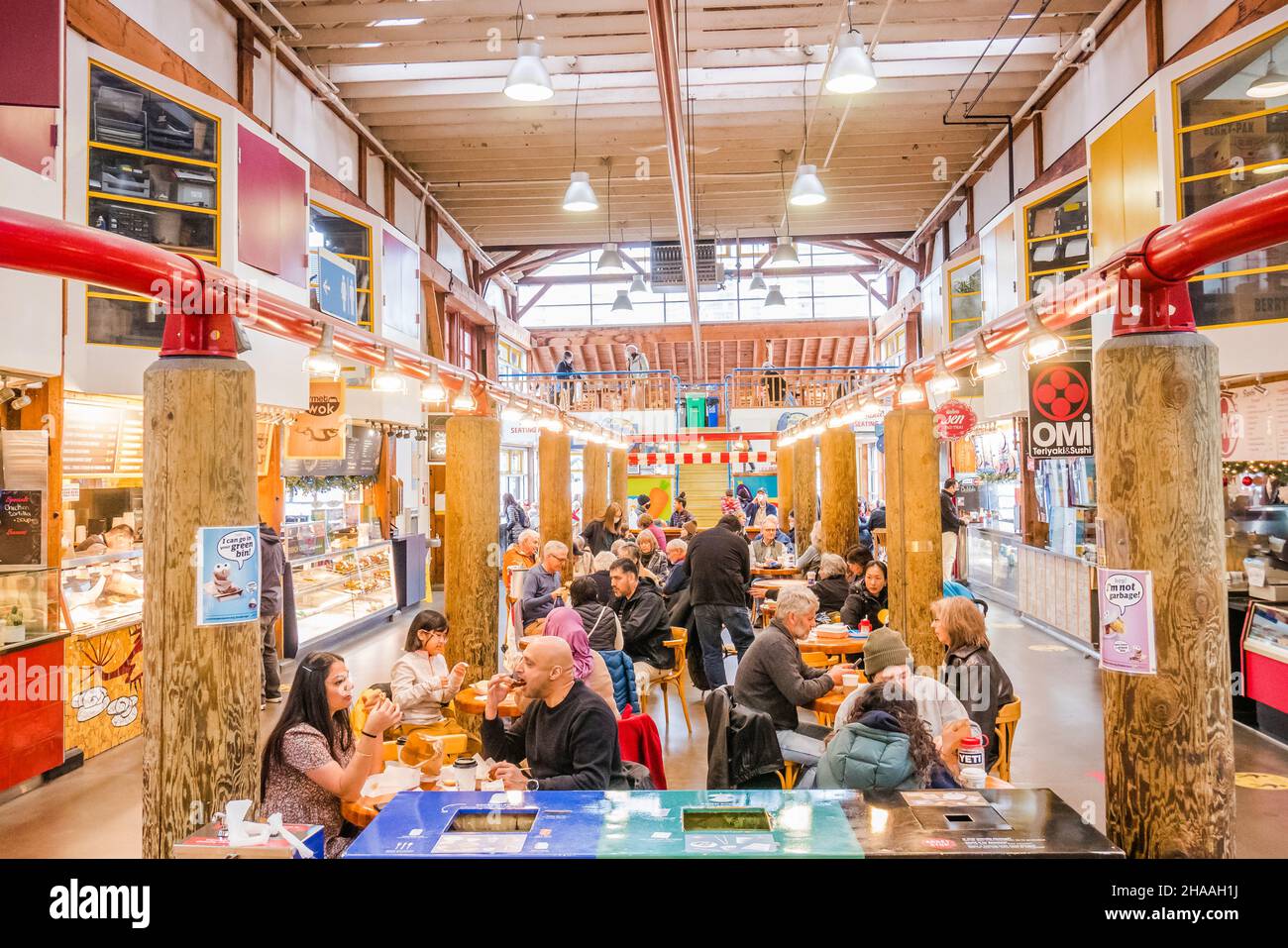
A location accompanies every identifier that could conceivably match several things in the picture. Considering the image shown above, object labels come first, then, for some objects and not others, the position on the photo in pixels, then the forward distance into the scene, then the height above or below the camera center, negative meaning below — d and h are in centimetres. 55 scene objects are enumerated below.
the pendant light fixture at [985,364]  475 +66
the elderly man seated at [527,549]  841 -65
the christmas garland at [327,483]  1128 +3
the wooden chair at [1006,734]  464 -143
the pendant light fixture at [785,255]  1279 +349
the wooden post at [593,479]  1501 +7
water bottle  380 -124
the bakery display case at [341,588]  1015 -136
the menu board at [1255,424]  707 +47
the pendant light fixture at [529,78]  689 +331
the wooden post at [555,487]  1145 -5
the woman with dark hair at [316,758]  338 -109
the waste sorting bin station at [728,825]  246 -107
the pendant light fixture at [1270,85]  603 +282
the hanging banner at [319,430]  1005 +66
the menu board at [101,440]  736 +44
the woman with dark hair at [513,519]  1798 -75
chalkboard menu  591 -30
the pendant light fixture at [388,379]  505 +65
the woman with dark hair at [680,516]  1609 -64
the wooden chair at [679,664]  736 -165
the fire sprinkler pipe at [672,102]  581 +317
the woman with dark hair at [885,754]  338 -111
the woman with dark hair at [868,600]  742 -105
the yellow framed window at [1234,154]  637 +254
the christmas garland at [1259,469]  745 +9
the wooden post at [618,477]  1800 +13
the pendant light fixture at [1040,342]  396 +66
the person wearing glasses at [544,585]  710 -89
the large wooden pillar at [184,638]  306 -55
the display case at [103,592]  657 -86
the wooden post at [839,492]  1066 -14
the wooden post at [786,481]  1811 +1
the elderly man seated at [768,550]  1179 -95
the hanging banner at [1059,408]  858 +74
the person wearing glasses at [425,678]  496 -115
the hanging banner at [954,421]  1137 +82
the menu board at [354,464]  1091 +31
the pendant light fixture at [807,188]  928 +322
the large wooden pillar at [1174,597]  278 -39
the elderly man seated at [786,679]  495 -117
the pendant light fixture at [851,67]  675 +331
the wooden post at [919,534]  698 -44
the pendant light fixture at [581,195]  937 +320
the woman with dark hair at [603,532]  1245 -73
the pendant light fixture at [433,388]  569 +65
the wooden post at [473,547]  665 -49
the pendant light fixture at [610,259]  1374 +369
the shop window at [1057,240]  973 +283
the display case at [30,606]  544 -79
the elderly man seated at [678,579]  854 -98
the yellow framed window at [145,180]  670 +258
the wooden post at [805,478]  1453 +6
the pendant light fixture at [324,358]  419 +65
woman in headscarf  516 -110
